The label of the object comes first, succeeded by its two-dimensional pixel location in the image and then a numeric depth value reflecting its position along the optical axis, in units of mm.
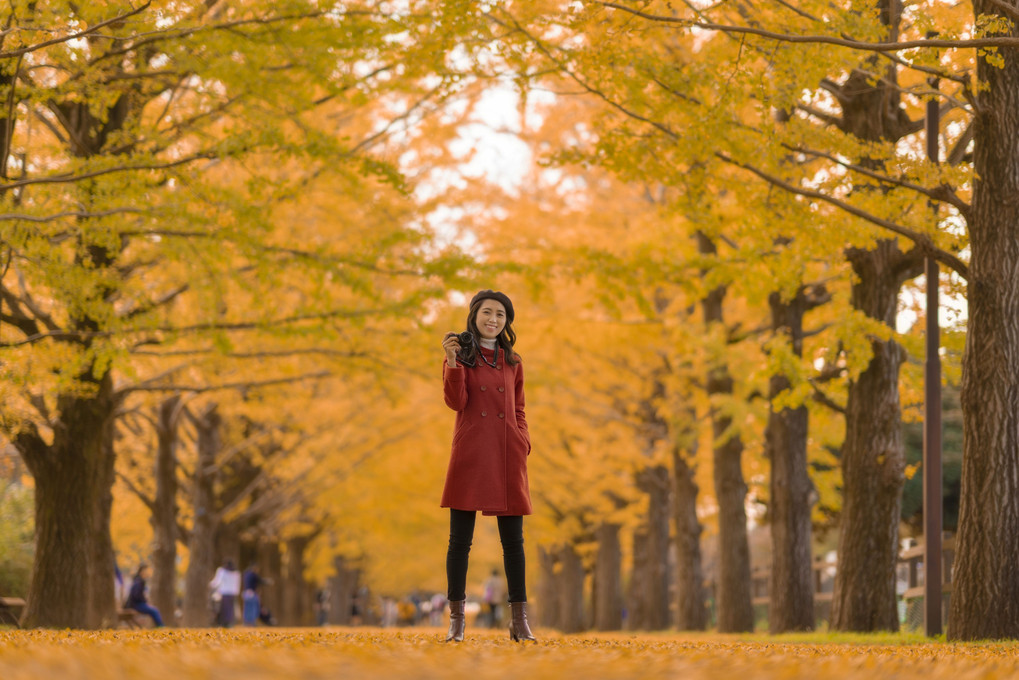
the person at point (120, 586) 18172
